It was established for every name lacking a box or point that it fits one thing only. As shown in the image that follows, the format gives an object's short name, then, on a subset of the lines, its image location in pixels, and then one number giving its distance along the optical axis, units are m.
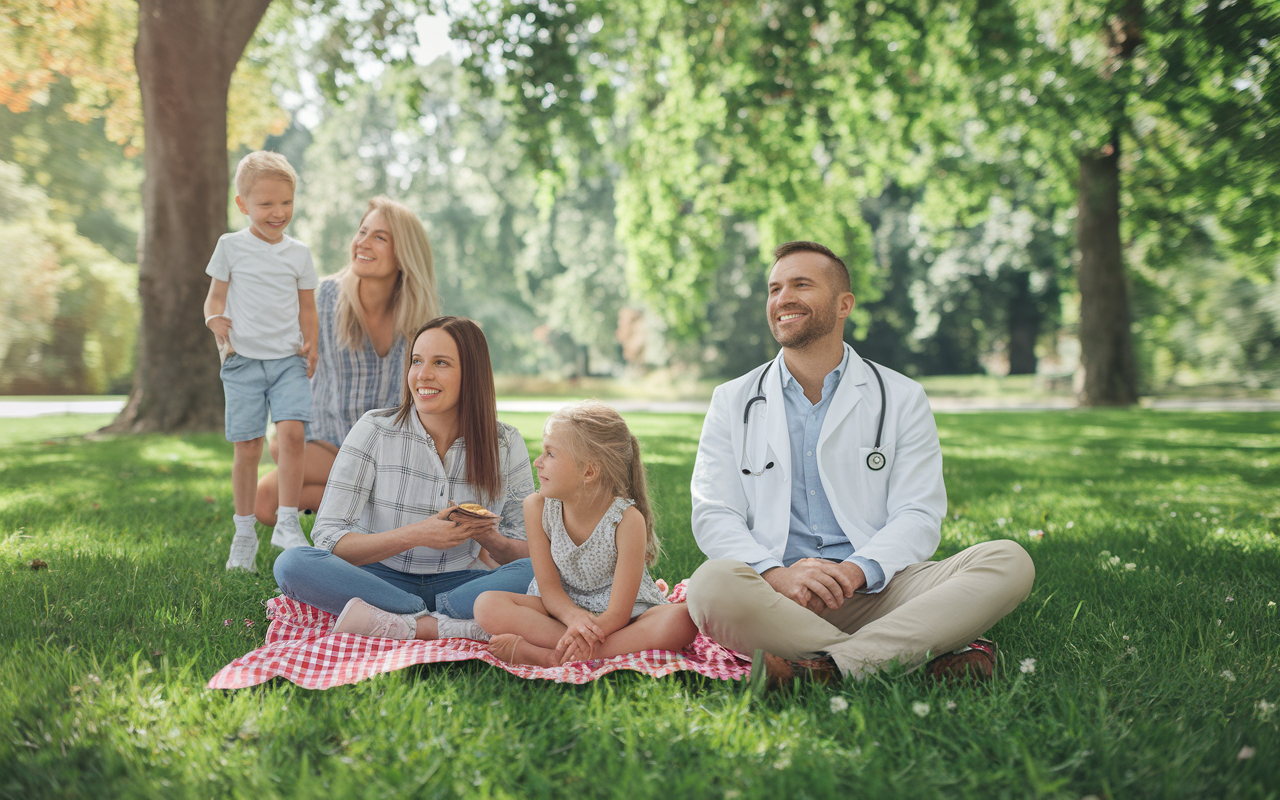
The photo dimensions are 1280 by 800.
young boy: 4.34
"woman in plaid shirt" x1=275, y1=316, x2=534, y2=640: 3.32
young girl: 3.12
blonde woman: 4.51
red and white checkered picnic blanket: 2.68
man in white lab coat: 2.80
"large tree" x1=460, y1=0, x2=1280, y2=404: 6.88
